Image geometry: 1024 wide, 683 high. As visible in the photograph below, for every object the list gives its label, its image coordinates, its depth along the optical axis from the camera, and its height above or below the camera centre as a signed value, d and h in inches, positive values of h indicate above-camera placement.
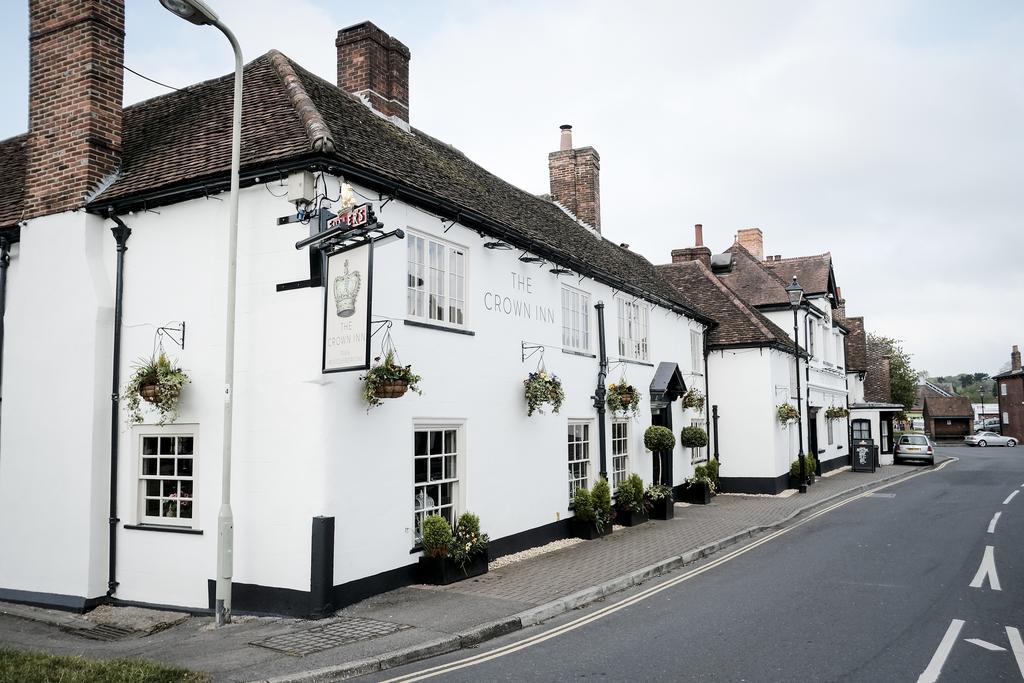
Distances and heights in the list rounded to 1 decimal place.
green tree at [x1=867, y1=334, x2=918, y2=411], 2711.6 +112.7
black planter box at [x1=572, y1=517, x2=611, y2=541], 607.2 -96.1
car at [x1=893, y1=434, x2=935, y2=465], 1494.8 -86.1
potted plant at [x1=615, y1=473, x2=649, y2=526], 672.4 -81.2
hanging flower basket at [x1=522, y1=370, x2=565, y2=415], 537.3 +15.5
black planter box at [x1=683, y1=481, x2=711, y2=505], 856.3 -95.2
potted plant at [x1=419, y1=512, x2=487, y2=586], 426.3 -78.4
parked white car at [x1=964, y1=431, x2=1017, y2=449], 2527.3 -121.0
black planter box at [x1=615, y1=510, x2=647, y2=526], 676.1 -96.9
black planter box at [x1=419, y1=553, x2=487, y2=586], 426.3 -89.5
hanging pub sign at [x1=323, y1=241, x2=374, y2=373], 348.5 +50.2
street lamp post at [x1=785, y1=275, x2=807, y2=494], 975.6 +95.2
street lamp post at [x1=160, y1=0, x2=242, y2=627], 350.9 +0.9
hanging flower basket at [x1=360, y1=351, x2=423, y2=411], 380.2 +16.5
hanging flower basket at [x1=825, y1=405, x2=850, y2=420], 1296.8 -10.0
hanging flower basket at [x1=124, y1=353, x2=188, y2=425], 391.2 +16.6
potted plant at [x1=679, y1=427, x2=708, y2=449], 848.9 -32.0
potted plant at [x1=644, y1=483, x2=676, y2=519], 723.4 -88.1
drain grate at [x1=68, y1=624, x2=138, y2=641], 357.9 -103.0
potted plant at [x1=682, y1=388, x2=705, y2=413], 875.4 +11.0
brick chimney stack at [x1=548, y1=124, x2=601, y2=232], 911.7 +280.2
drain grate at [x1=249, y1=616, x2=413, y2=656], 307.6 -94.5
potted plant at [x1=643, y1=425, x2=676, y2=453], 745.0 -28.5
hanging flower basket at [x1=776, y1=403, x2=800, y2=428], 971.3 -6.7
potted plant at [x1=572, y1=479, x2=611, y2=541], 605.3 -81.4
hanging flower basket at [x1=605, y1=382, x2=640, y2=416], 678.5 +12.3
